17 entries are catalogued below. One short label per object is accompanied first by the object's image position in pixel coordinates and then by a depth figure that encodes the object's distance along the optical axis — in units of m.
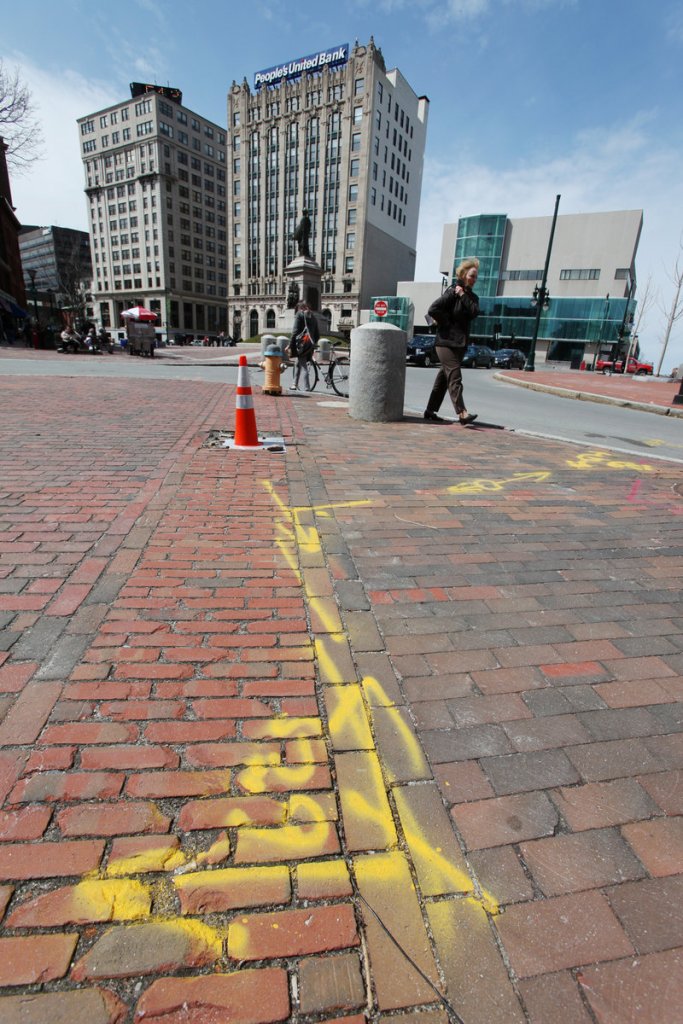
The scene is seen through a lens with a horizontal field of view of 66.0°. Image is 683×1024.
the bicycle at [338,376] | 11.17
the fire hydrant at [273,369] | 9.72
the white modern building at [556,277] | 61.44
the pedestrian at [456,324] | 7.05
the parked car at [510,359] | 34.16
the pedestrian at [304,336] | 10.73
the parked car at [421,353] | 25.69
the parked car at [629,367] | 47.06
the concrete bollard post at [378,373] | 7.03
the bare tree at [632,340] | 66.59
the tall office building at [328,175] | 68.62
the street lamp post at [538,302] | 29.20
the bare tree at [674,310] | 44.03
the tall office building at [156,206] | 88.56
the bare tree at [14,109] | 22.72
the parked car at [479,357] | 31.53
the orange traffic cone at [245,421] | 5.44
